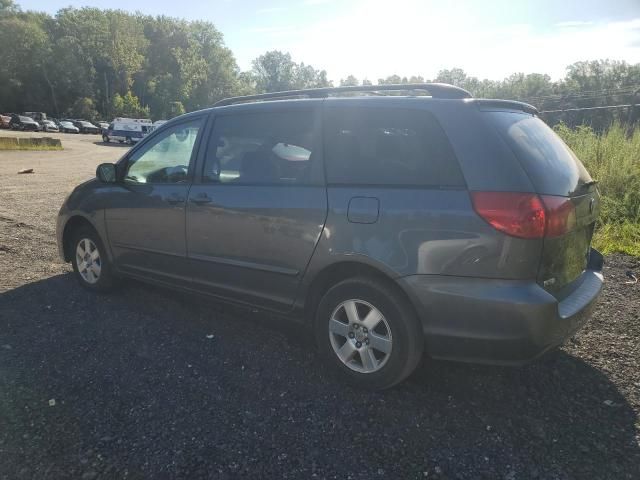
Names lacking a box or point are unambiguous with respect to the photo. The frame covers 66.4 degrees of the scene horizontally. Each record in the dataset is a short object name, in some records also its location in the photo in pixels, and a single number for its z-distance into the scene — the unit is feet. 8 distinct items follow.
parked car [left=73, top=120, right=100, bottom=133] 187.83
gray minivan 8.55
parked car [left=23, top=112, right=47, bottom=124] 176.68
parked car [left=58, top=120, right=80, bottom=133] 181.37
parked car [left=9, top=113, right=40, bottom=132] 163.73
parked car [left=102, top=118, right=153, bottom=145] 127.75
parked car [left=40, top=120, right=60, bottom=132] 173.68
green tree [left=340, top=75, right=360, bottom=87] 388.86
